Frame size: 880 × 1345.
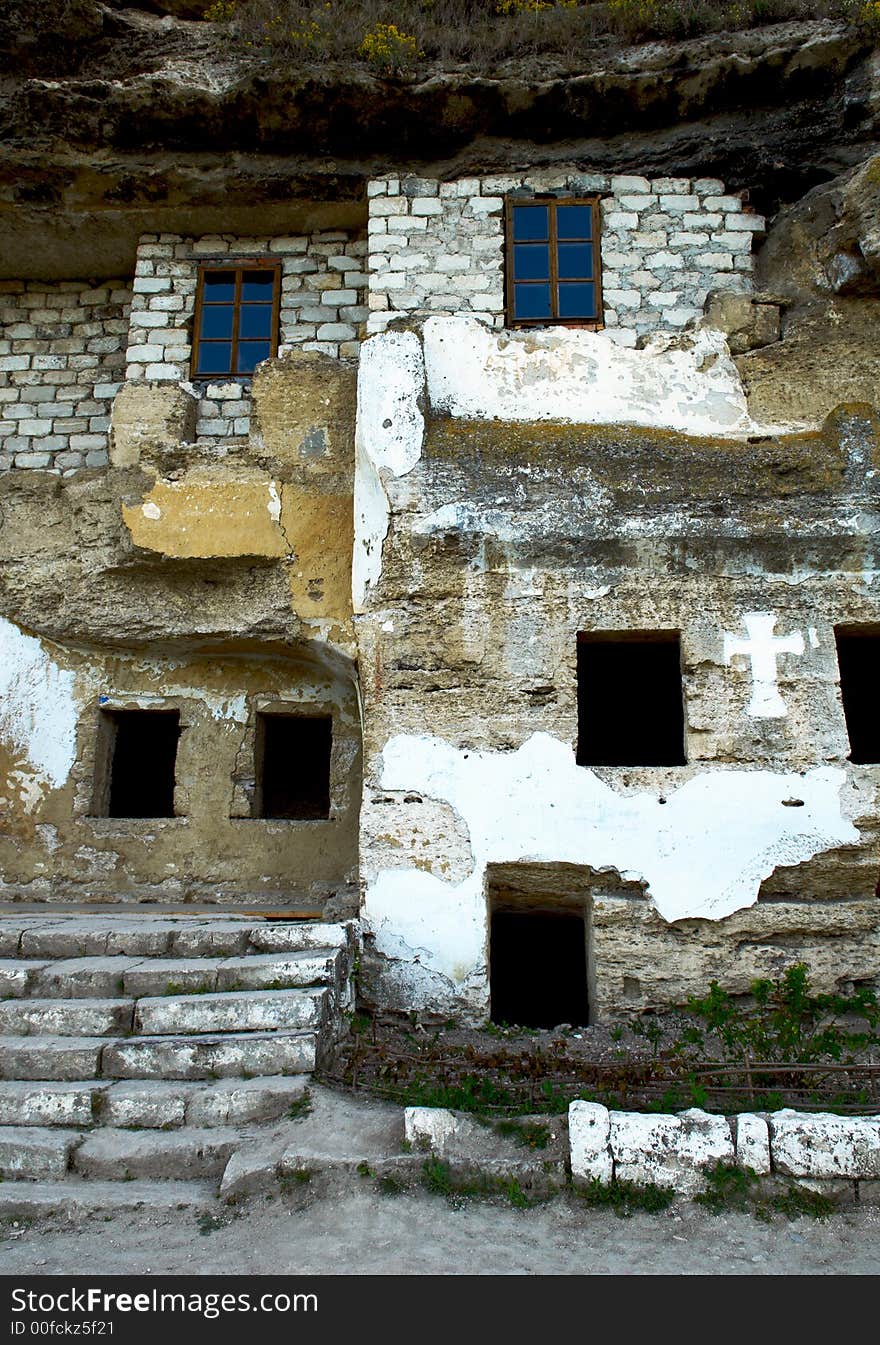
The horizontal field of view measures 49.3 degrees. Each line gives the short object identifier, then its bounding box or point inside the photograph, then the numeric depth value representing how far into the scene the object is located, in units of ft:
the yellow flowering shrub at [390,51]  25.77
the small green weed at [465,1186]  12.28
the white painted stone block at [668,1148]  12.36
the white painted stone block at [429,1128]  12.89
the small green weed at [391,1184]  12.28
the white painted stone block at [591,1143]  12.42
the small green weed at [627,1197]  12.09
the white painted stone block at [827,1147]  12.35
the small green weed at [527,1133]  12.94
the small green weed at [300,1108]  13.66
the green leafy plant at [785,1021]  14.92
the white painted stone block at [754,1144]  12.46
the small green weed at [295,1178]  12.27
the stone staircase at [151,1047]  12.94
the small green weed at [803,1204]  12.03
